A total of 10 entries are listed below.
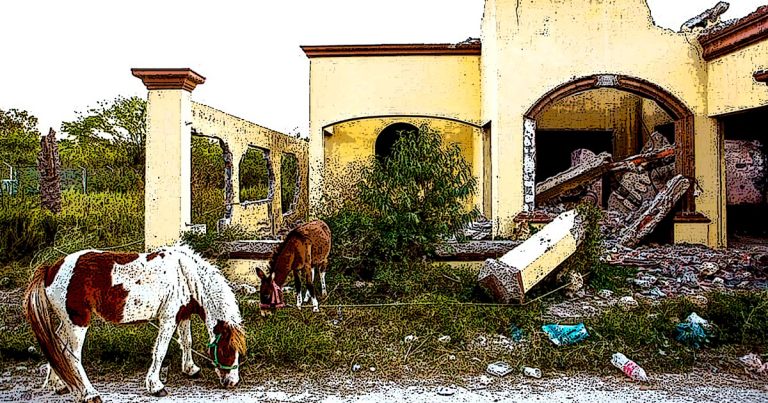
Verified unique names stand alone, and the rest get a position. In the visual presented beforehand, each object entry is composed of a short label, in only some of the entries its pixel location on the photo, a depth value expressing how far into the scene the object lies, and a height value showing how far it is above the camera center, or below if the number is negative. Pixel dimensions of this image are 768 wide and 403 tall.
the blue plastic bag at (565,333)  6.22 -1.24
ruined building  11.13 +2.14
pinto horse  4.68 -0.71
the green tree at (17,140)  26.98 +3.19
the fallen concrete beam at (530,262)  7.27 -0.63
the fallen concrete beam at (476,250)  9.03 -0.58
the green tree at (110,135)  22.52 +2.93
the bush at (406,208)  8.45 +0.02
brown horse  7.00 -0.62
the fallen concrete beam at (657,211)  11.41 -0.06
